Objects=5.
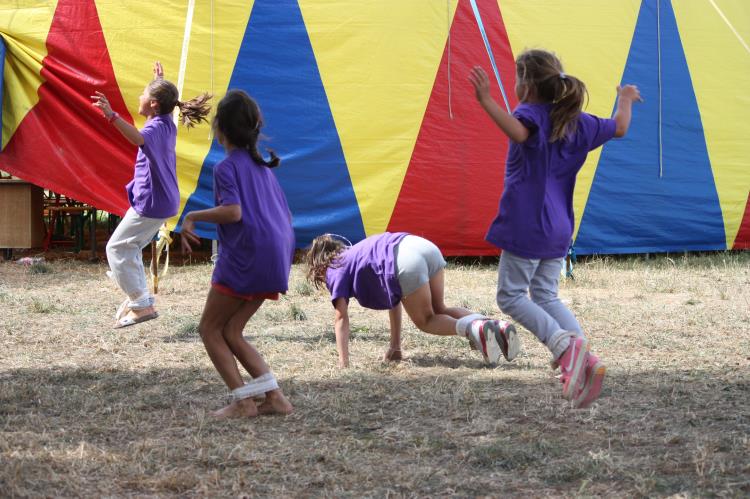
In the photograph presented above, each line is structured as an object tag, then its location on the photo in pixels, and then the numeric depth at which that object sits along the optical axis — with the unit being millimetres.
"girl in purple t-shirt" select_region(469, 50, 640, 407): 6899
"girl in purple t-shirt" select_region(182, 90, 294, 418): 6592
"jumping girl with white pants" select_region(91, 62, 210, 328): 10428
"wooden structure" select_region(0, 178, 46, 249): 16947
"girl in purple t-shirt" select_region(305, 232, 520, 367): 8542
